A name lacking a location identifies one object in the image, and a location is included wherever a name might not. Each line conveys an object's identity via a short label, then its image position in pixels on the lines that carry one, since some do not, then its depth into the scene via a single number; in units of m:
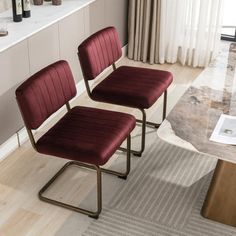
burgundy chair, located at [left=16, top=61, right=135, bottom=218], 2.57
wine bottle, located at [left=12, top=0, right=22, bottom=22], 3.25
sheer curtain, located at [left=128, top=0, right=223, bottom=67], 4.55
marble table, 2.24
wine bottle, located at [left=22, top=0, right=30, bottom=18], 3.36
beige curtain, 4.62
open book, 2.27
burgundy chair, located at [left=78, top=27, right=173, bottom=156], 3.16
